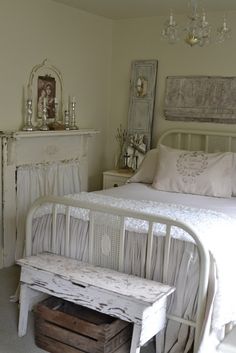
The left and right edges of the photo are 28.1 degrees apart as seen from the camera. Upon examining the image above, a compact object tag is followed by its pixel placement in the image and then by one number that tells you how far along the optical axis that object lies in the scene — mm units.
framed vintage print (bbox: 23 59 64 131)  3852
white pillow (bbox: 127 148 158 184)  4002
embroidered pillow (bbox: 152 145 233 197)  3609
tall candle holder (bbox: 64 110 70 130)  4227
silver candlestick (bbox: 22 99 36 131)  3779
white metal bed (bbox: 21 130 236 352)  2230
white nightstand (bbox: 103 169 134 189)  4386
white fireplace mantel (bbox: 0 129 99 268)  3602
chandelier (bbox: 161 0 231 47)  2604
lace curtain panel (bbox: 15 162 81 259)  3777
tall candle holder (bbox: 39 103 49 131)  3914
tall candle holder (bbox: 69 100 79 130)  4266
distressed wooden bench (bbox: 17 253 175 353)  2191
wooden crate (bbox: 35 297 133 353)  2312
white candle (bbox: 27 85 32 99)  3844
